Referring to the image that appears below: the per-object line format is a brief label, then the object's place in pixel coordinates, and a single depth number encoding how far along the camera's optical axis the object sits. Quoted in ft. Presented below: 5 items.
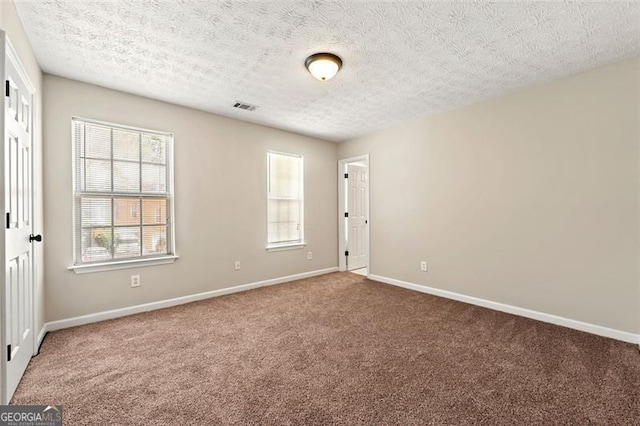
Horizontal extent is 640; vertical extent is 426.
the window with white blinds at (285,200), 14.96
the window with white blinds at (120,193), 9.78
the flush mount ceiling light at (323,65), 7.93
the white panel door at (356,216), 18.04
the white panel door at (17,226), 5.59
